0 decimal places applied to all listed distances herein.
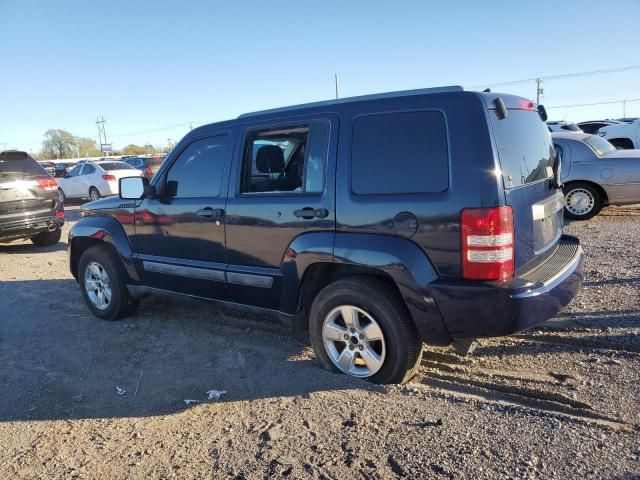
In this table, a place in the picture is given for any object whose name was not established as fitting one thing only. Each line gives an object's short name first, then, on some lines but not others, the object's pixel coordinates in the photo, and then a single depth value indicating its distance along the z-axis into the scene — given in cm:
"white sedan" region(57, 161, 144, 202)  1734
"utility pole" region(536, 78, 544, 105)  6649
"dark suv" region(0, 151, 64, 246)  864
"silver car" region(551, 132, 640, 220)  873
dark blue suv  295
